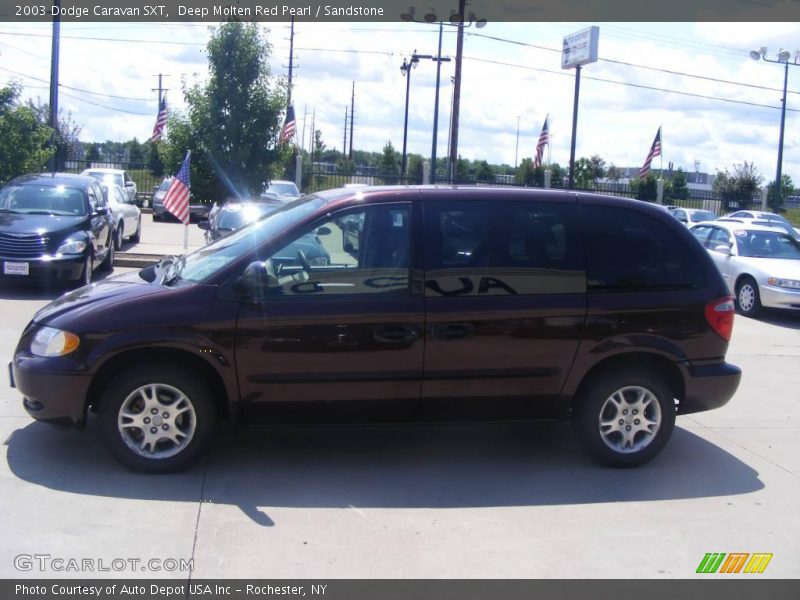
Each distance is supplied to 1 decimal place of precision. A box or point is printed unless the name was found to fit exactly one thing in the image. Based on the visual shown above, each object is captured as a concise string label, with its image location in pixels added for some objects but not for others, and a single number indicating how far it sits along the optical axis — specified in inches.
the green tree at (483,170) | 1640.5
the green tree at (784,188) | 2105.1
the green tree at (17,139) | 689.0
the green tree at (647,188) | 1619.6
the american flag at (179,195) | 629.3
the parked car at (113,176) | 1104.2
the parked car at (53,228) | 481.7
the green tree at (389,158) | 2123.5
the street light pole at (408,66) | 1415.4
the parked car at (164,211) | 1182.3
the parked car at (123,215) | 714.8
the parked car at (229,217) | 576.6
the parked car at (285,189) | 1146.0
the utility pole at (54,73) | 809.2
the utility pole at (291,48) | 1773.4
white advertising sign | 1257.4
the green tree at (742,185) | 1900.8
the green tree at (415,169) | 1486.2
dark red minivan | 215.3
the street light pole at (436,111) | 1327.5
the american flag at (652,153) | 1485.0
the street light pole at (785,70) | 1558.8
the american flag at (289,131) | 810.8
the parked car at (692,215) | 1265.1
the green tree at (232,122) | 731.4
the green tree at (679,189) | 1724.9
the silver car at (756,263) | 545.3
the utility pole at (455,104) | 1043.9
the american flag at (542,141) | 1291.8
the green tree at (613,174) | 2369.3
